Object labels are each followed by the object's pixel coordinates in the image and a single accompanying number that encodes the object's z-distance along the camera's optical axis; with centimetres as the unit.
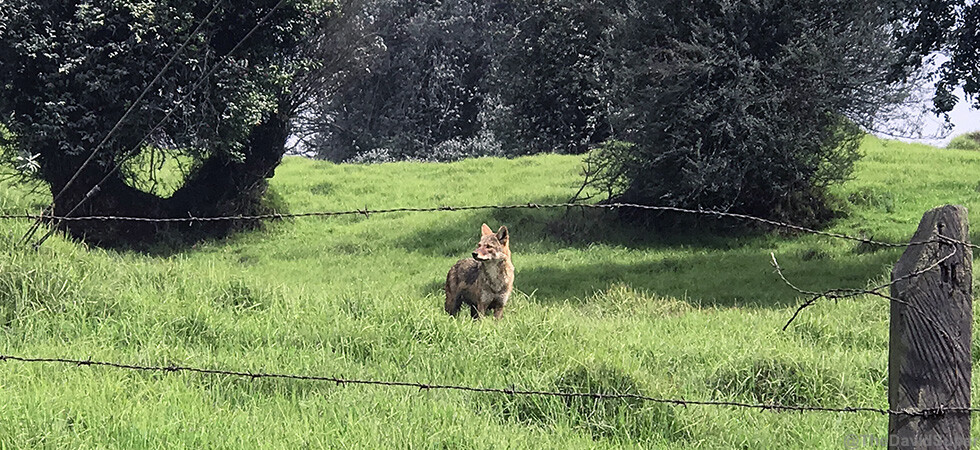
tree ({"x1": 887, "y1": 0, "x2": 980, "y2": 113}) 1752
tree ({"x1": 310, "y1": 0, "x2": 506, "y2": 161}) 4997
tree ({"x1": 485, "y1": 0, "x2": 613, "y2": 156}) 2848
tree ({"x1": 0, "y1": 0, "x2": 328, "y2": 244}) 1938
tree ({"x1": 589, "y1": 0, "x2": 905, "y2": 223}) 1961
